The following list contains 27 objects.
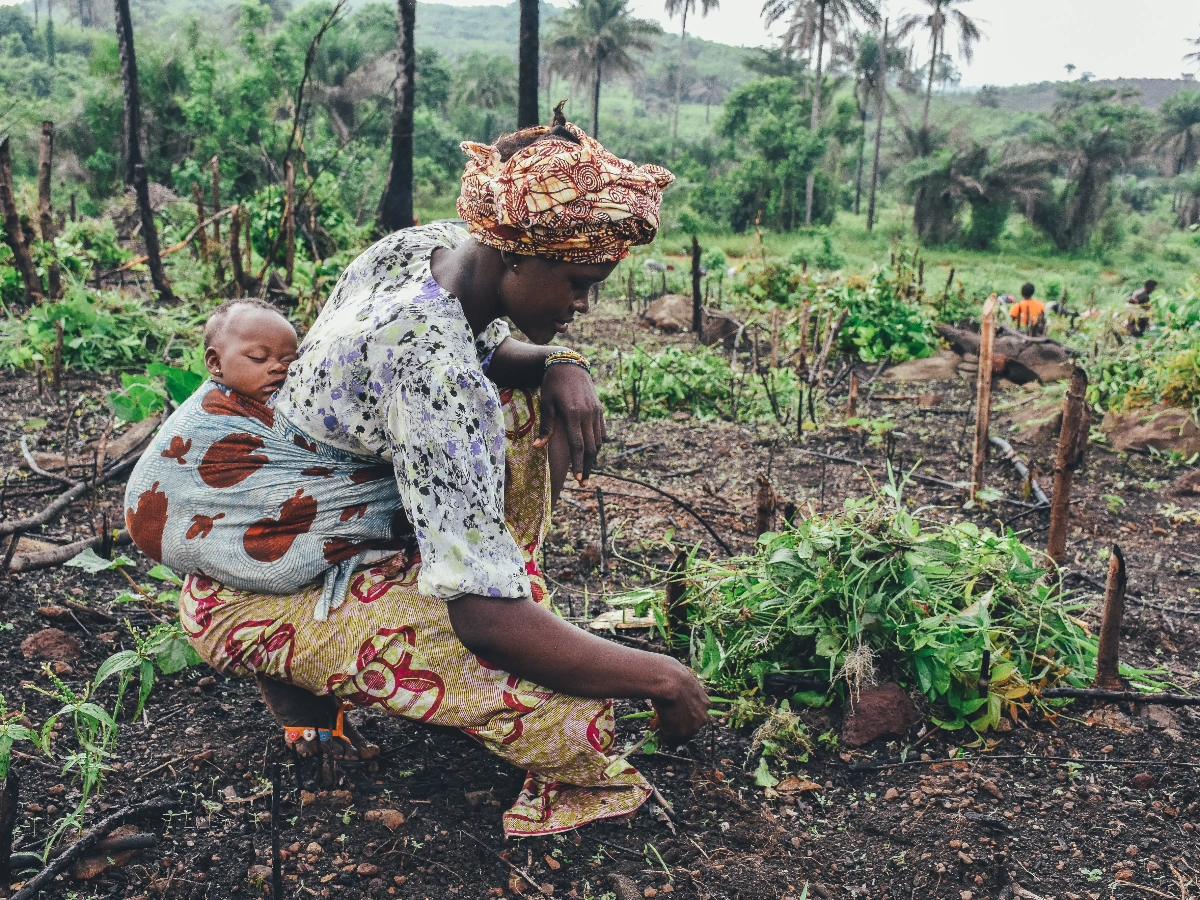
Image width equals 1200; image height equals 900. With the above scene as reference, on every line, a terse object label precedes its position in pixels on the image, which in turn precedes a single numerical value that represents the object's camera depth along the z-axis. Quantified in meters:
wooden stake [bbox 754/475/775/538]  2.70
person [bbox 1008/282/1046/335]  8.05
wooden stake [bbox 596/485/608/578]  2.79
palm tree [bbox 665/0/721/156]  41.94
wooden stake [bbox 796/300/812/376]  5.91
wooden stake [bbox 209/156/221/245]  6.62
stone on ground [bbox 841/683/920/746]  2.12
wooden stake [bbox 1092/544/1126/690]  2.08
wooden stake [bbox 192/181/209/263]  6.68
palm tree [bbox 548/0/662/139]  39.53
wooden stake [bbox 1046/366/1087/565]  2.58
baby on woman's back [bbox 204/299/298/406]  1.81
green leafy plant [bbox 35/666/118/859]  1.69
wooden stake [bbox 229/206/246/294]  5.98
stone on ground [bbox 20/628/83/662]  2.25
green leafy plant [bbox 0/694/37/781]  1.59
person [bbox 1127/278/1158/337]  7.69
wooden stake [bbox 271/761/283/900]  1.45
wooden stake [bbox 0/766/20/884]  1.44
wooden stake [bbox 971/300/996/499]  3.47
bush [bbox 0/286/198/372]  5.16
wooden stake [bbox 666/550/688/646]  2.48
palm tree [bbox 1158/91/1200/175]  38.47
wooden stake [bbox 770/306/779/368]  5.89
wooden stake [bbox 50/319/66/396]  4.68
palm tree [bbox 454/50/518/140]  43.78
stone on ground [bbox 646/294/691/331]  8.73
